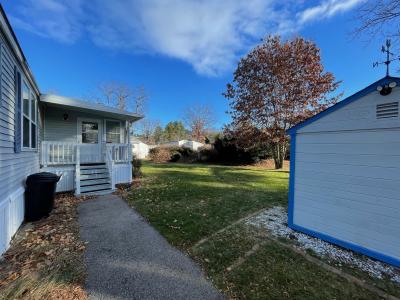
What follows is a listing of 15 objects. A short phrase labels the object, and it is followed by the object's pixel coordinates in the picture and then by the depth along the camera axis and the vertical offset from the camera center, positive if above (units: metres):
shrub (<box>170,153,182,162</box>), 24.07 -1.40
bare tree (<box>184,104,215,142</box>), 43.88 +6.04
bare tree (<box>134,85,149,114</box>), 34.06 +8.13
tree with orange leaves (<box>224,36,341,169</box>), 14.27 +4.40
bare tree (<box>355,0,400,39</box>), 5.54 +3.81
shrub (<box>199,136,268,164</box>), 20.91 -0.77
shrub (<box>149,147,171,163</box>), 23.94 -1.21
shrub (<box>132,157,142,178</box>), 10.69 -1.28
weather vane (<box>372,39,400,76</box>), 3.39 +1.66
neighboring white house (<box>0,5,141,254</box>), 3.56 +0.17
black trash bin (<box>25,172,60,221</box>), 4.73 -1.28
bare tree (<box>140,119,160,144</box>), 44.94 +3.43
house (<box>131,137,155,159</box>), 28.38 -0.77
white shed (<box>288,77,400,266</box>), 3.12 -0.44
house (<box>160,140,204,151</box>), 28.83 +0.28
